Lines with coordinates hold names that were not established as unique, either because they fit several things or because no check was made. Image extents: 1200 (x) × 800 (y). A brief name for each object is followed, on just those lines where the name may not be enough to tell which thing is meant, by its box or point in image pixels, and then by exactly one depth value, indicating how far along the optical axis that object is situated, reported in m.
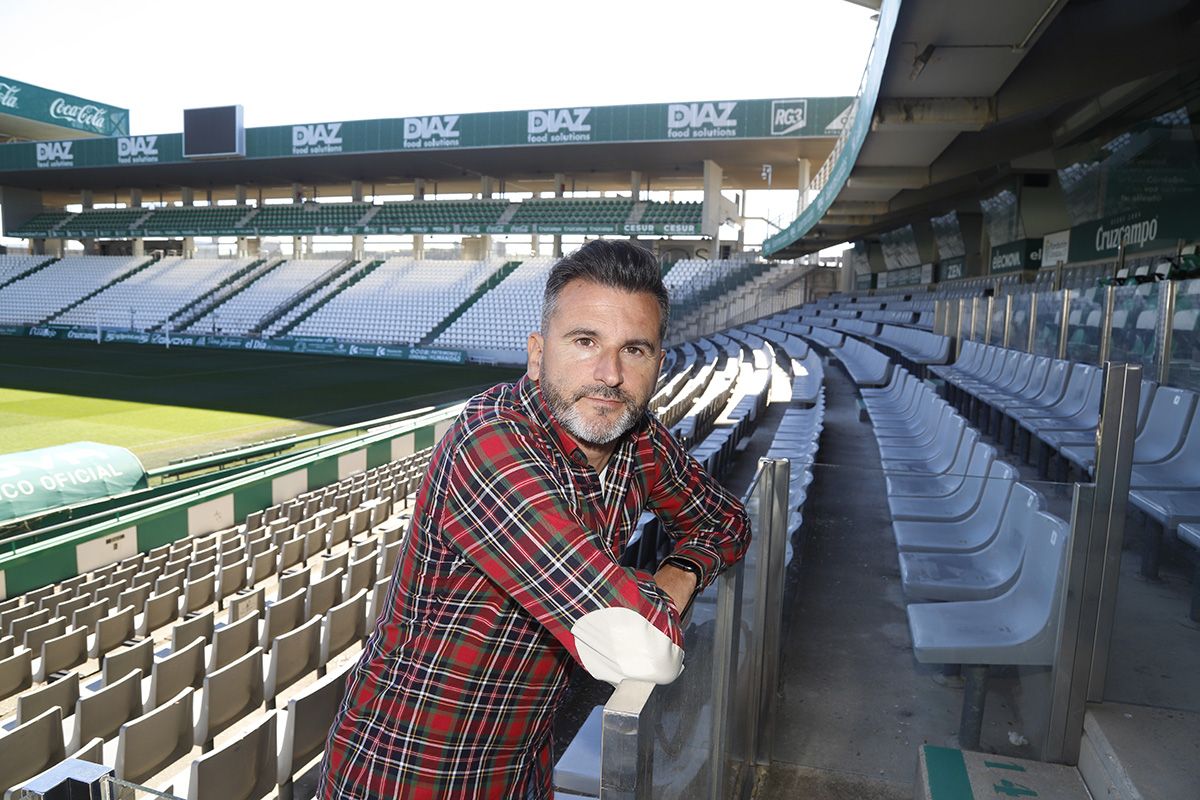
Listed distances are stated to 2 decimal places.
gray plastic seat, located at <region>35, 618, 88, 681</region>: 4.83
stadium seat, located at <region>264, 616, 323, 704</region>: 4.25
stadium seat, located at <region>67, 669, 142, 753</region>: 3.76
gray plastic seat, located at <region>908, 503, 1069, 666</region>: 2.39
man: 1.22
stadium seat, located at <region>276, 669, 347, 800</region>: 3.01
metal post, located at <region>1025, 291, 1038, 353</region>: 7.97
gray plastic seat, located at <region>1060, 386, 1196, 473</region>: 3.88
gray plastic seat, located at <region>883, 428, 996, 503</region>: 3.05
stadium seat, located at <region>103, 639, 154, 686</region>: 4.36
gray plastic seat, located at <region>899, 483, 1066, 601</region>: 2.69
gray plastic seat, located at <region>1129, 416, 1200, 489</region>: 2.83
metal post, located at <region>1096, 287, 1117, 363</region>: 6.38
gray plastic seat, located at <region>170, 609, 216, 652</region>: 4.73
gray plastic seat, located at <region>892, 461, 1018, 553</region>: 2.96
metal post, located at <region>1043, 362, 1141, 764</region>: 2.20
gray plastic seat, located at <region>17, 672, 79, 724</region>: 3.77
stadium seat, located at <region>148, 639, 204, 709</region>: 4.11
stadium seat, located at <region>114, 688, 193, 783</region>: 3.25
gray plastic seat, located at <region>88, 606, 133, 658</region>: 5.21
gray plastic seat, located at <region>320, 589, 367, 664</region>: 4.65
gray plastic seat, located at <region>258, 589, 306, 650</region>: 4.96
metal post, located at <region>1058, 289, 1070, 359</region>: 7.26
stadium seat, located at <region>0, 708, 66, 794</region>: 3.28
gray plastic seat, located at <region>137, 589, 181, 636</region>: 5.62
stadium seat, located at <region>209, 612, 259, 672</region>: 4.56
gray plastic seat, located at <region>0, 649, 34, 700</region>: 4.50
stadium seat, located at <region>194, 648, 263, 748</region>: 3.73
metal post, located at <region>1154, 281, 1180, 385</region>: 5.32
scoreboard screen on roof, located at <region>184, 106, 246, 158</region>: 35.31
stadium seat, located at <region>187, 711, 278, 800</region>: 2.57
